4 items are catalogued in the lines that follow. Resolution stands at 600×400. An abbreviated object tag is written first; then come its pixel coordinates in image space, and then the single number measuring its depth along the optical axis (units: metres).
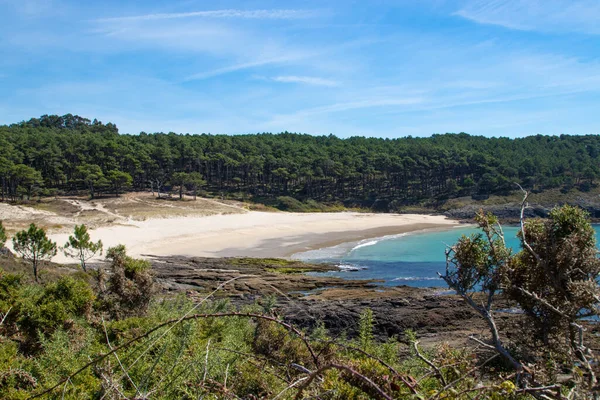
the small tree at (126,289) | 13.12
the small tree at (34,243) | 20.92
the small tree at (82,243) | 23.83
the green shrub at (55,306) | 9.52
